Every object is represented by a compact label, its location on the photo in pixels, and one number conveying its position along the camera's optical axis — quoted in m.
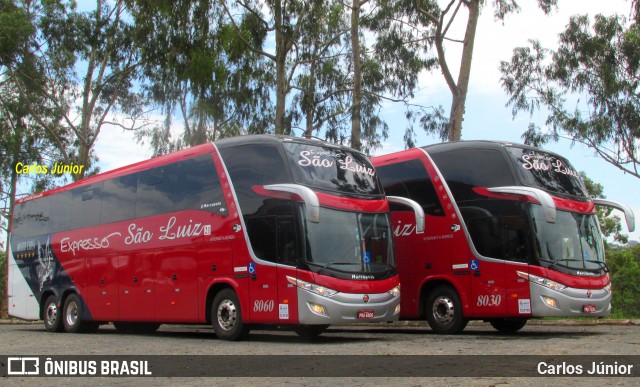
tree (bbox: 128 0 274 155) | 26.55
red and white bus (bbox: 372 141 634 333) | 13.91
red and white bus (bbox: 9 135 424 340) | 12.68
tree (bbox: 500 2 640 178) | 30.77
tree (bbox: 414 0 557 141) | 23.50
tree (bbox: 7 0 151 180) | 32.03
